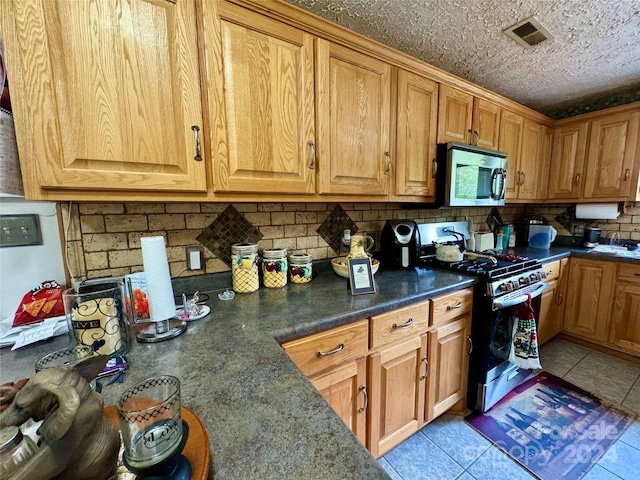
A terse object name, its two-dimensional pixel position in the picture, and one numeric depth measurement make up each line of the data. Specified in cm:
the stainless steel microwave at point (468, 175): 171
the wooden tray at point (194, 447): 41
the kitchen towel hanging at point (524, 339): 168
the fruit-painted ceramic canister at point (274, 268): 141
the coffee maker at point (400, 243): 175
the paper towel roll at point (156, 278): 91
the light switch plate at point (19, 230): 98
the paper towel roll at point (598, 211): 241
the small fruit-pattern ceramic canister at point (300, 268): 149
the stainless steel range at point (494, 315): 156
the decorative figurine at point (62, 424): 30
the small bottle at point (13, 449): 29
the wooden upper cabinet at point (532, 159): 236
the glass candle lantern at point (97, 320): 77
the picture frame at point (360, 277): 130
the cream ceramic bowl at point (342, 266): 154
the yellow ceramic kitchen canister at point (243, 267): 134
